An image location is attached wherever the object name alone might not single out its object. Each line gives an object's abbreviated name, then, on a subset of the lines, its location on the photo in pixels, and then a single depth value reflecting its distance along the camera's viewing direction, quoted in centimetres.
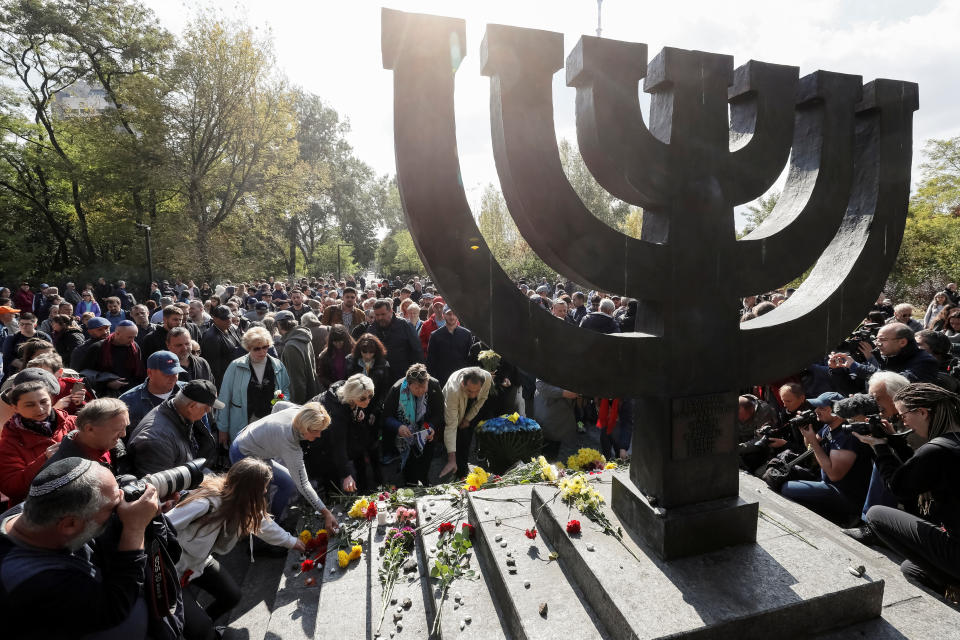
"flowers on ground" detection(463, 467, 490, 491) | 370
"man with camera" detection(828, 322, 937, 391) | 412
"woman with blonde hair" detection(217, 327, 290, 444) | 477
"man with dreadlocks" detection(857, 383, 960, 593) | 251
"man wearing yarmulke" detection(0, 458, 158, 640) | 185
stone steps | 220
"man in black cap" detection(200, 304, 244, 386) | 587
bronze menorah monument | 200
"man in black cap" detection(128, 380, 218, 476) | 318
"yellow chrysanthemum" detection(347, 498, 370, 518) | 373
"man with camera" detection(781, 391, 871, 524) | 343
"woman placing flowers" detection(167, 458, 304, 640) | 277
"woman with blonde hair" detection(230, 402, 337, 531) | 377
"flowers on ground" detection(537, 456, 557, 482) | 342
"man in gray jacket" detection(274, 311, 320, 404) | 546
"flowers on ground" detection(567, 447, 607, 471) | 432
